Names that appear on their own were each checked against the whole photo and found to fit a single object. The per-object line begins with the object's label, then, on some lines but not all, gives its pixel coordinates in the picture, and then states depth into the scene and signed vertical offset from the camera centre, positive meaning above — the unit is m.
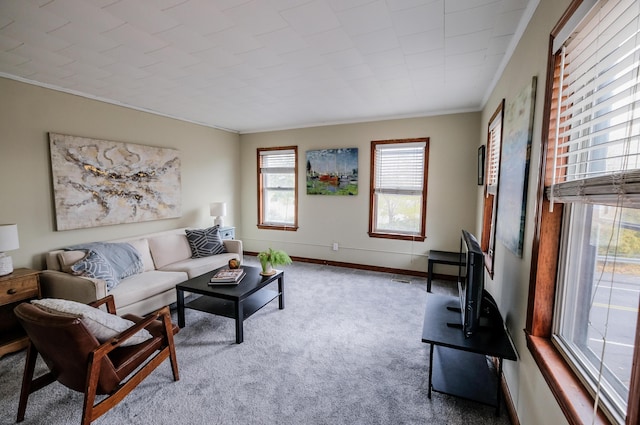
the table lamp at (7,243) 2.34 -0.50
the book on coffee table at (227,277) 2.78 -0.93
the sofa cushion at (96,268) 2.60 -0.80
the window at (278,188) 5.23 +0.02
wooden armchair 1.41 -1.00
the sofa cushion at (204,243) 3.94 -0.80
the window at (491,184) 2.55 +0.08
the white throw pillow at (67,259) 2.72 -0.74
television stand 1.70 -1.10
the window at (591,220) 0.86 -0.11
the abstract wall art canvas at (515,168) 1.65 +0.17
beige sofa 2.50 -0.99
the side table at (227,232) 4.69 -0.78
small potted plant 2.97 -0.78
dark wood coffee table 2.52 -1.10
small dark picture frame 3.46 +0.35
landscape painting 4.65 +0.32
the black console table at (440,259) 3.69 -0.94
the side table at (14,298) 2.29 -0.99
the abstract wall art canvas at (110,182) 3.03 +0.07
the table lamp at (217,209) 4.71 -0.36
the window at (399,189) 4.29 +0.03
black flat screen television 1.64 -0.60
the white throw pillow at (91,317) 1.50 -0.75
